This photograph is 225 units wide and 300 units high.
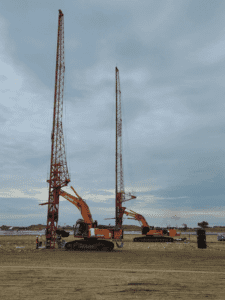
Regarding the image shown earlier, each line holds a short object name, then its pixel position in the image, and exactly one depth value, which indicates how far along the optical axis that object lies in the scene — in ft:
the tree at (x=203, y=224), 556.35
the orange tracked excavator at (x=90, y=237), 87.45
